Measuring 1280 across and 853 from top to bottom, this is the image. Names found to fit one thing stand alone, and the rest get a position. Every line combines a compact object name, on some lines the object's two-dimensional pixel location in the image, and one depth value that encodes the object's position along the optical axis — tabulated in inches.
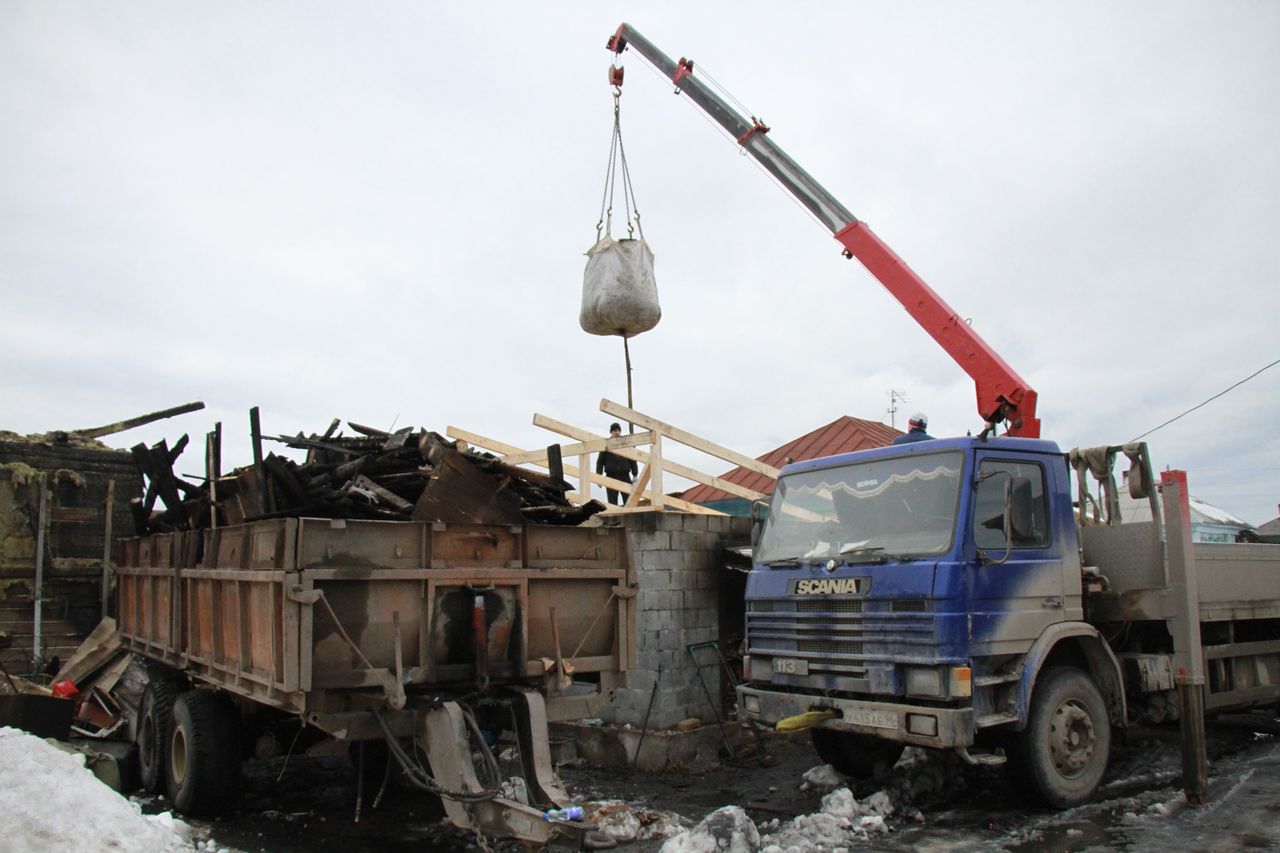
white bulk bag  367.6
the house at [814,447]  636.7
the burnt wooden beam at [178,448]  312.0
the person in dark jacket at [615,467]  486.6
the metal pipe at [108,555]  420.8
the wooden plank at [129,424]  436.6
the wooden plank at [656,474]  351.6
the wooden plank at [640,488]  373.4
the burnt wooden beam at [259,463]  225.1
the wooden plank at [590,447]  358.0
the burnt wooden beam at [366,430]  276.5
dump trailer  185.9
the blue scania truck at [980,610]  238.5
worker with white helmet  289.5
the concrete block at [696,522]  350.9
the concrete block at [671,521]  339.3
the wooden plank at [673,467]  368.8
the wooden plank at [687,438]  358.9
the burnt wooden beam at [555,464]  264.1
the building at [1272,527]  965.4
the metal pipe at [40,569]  402.3
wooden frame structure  354.6
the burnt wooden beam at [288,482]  222.2
